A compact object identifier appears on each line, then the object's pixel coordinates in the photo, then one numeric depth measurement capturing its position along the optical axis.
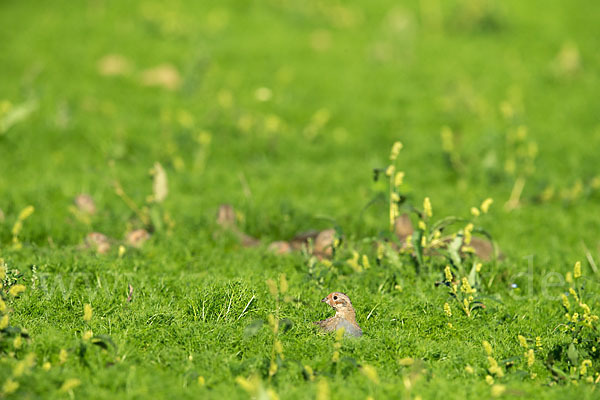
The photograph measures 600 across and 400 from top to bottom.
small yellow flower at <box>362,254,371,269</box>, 8.91
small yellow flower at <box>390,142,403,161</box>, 9.07
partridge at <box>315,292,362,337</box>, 7.59
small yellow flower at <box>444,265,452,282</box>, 8.14
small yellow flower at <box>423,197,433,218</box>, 8.68
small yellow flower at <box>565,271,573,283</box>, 8.62
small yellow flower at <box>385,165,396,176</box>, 9.11
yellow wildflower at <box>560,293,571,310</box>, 7.61
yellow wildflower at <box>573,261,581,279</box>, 7.75
